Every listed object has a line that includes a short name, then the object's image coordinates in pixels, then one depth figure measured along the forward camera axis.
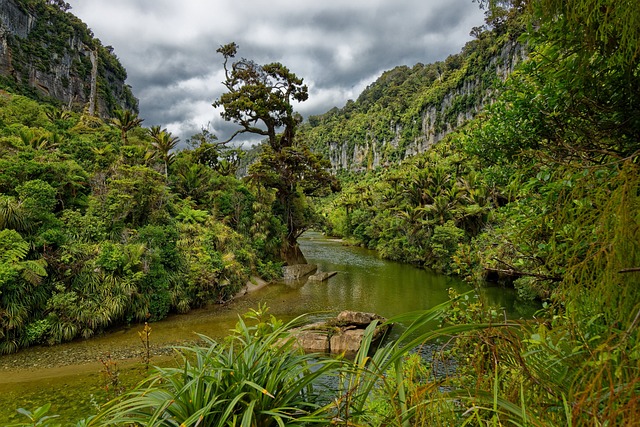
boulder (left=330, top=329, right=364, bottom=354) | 9.98
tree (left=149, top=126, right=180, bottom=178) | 20.86
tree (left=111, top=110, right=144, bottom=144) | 21.01
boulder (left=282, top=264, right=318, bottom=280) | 21.58
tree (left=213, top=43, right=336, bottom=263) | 22.72
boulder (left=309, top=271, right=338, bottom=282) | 20.52
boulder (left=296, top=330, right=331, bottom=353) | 10.16
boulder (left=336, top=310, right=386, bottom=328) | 11.24
